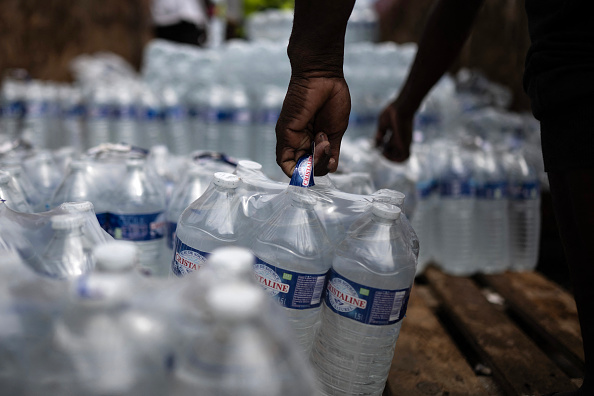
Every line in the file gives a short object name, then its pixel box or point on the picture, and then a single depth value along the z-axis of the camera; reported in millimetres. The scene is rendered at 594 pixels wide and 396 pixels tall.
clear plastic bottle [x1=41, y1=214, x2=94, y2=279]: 686
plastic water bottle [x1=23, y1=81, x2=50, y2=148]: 1678
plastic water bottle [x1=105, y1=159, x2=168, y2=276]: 882
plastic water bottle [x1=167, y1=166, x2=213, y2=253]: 906
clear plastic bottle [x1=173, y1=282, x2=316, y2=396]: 569
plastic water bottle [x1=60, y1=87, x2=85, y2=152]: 1651
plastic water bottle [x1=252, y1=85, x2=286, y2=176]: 1556
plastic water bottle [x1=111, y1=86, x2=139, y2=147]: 1568
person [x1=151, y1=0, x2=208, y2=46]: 2428
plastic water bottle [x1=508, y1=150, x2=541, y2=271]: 1349
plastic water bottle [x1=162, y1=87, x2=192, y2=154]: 1696
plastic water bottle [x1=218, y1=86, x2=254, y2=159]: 1595
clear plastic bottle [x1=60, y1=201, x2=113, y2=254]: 710
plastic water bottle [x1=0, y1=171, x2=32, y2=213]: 811
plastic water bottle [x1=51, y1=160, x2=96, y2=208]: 894
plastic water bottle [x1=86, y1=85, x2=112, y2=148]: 1548
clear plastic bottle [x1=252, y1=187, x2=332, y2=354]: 734
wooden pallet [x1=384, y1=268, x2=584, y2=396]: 907
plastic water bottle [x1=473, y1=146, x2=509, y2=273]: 1344
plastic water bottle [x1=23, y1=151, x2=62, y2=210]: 978
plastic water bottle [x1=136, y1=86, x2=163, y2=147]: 1618
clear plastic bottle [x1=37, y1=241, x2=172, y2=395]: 576
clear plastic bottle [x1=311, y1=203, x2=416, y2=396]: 736
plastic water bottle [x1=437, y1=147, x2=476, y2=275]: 1334
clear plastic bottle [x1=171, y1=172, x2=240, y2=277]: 775
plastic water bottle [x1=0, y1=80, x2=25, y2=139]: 1668
